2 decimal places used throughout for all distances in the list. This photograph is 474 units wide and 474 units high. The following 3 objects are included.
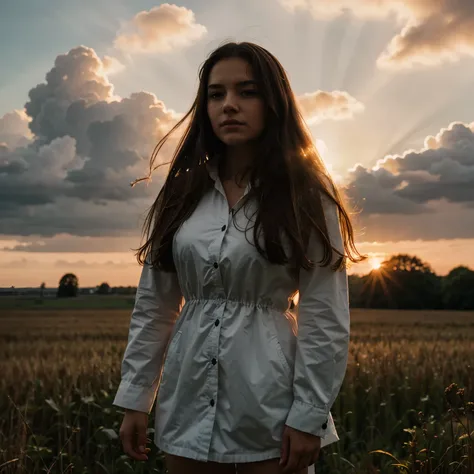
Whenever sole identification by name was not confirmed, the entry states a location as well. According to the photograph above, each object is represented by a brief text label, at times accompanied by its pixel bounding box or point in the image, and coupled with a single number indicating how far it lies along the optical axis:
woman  2.49
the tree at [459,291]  53.47
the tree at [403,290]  52.66
